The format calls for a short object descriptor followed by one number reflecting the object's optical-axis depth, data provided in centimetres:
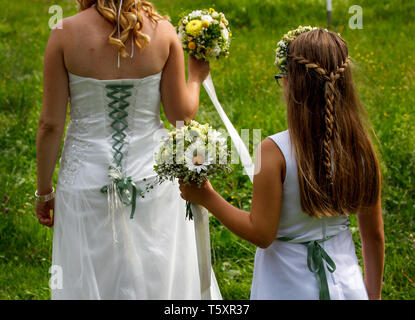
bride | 269
